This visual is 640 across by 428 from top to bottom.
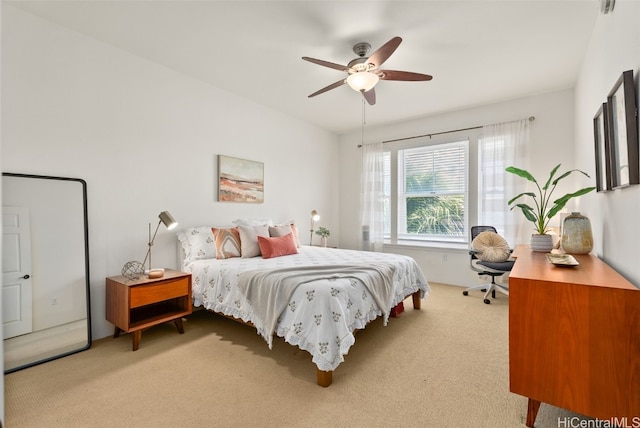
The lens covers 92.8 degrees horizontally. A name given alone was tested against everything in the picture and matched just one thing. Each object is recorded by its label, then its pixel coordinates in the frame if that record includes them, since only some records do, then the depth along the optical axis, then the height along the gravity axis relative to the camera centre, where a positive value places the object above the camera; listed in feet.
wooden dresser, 4.32 -2.00
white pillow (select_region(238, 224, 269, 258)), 11.16 -1.15
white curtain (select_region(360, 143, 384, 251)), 17.43 +0.65
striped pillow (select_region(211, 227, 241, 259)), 10.85 -1.17
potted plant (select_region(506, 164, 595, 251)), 7.95 -0.66
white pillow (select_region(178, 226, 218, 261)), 10.64 -1.18
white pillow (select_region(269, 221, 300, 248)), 12.33 -0.83
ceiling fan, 8.00 +3.89
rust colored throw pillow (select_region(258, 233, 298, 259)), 11.09 -1.35
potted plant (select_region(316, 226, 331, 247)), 16.18 -1.22
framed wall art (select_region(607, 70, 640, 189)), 4.91 +1.39
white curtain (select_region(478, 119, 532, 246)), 13.34 +1.49
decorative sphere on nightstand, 8.93 -1.83
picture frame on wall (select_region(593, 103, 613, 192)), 6.50 +1.40
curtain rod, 13.21 +3.96
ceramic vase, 7.22 -0.59
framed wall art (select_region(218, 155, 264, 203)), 12.44 +1.30
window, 15.33 +0.93
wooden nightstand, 8.29 -2.58
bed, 6.81 -2.16
